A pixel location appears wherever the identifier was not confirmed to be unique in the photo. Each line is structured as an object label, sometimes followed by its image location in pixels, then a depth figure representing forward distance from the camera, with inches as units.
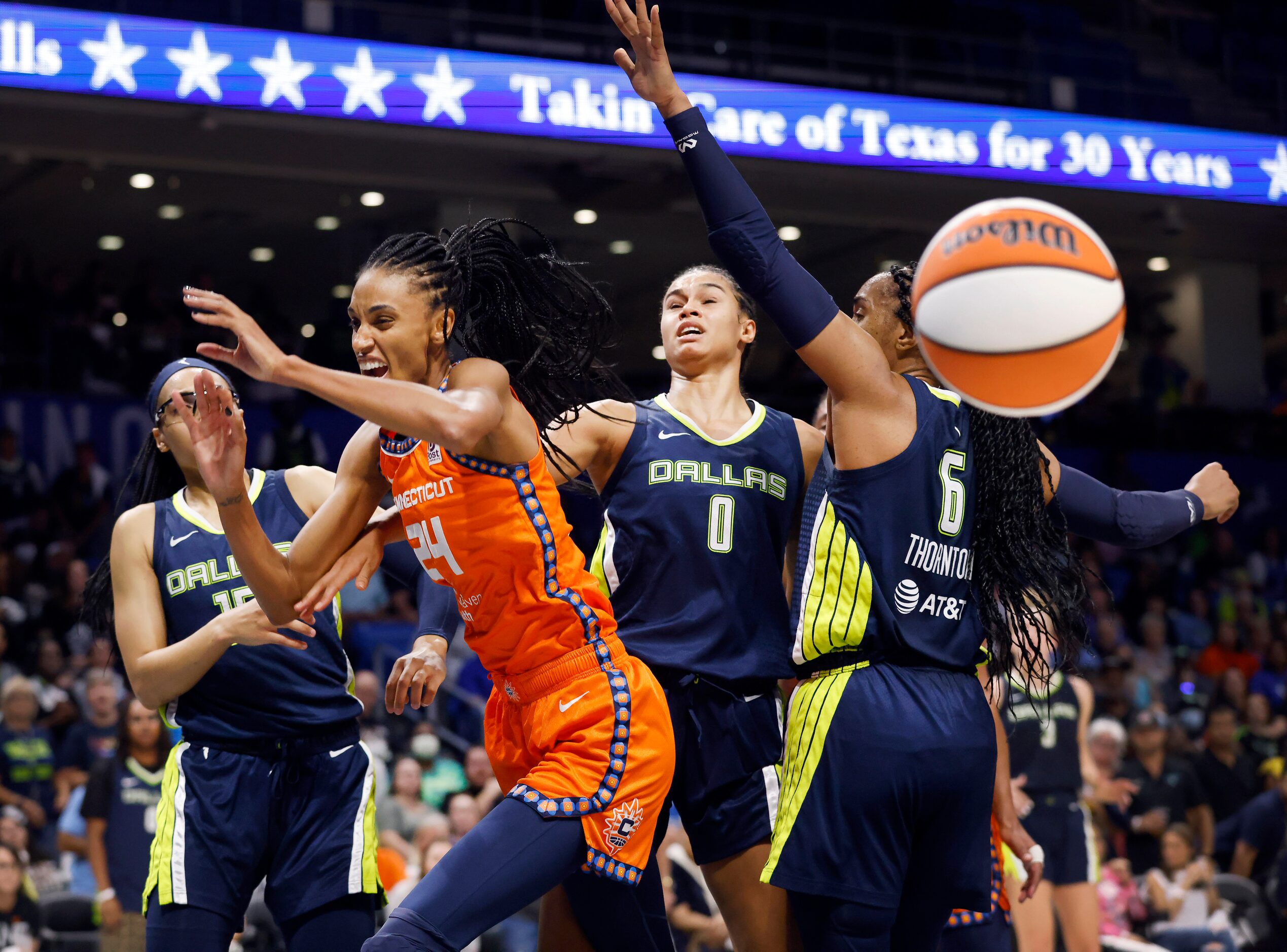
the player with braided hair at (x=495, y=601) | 118.2
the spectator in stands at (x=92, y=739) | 345.4
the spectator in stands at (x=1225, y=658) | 556.1
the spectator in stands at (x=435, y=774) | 364.8
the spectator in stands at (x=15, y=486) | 470.6
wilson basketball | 124.5
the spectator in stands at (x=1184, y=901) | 334.3
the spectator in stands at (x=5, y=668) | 389.4
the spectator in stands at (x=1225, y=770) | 433.1
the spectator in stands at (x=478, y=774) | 358.3
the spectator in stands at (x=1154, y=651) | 551.8
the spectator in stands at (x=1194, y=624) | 587.2
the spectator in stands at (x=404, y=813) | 320.8
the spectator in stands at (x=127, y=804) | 289.1
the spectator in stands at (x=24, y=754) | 348.2
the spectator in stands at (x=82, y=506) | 474.9
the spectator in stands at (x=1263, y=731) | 488.7
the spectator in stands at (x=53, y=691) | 370.6
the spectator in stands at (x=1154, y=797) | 393.4
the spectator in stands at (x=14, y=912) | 278.8
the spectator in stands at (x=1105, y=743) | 382.3
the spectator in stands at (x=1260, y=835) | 409.1
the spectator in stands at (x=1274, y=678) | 545.3
